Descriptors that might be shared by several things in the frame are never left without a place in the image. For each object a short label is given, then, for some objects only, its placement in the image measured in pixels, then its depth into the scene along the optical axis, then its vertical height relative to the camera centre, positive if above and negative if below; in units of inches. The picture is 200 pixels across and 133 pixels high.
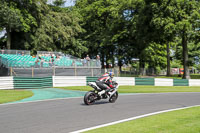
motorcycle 412.5 -42.8
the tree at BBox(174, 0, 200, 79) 1146.0 +244.6
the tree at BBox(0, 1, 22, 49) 1217.6 +267.1
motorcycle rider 430.4 -21.3
